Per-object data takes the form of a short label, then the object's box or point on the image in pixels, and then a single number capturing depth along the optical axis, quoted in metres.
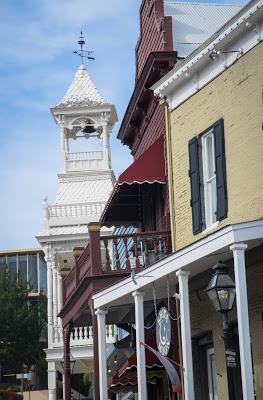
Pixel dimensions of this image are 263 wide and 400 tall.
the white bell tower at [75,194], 40.25
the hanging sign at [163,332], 17.77
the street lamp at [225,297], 12.94
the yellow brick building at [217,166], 17.23
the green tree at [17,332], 64.52
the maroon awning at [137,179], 21.61
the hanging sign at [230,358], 12.90
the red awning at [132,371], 21.16
